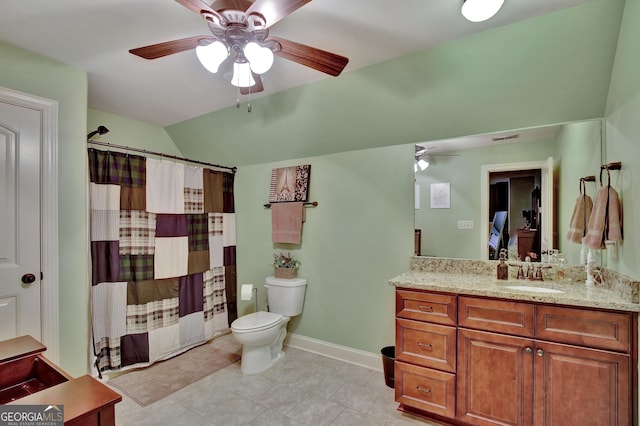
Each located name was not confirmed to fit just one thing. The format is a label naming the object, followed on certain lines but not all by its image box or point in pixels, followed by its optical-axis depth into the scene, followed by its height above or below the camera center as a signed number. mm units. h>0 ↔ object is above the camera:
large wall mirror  1969 +172
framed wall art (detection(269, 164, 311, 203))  3000 +296
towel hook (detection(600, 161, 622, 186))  1625 +246
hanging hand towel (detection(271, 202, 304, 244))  3010 -98
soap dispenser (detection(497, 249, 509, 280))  2086 -416
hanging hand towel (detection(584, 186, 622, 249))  1612 -50
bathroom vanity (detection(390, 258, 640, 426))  1456 -768
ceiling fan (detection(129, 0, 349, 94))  1230 +824
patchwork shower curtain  2459 -420
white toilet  2494 -973
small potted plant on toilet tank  3004 -550
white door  1849 -48
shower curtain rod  2357 +532
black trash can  2301 -1206
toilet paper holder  2853 -758
